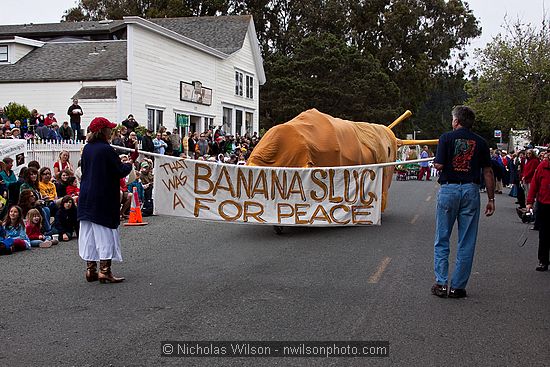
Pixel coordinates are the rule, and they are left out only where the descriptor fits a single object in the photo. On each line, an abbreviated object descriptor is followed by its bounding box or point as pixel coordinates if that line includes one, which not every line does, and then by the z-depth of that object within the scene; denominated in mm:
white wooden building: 27688
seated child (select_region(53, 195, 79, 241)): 12500
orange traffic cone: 14961
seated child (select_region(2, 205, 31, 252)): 11164
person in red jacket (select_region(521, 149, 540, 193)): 14830
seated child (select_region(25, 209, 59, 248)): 11719
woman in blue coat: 8336
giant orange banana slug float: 12602
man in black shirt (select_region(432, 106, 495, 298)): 7504
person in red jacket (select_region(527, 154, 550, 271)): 9602
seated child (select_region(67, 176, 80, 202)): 13789
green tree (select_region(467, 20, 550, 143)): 34438
